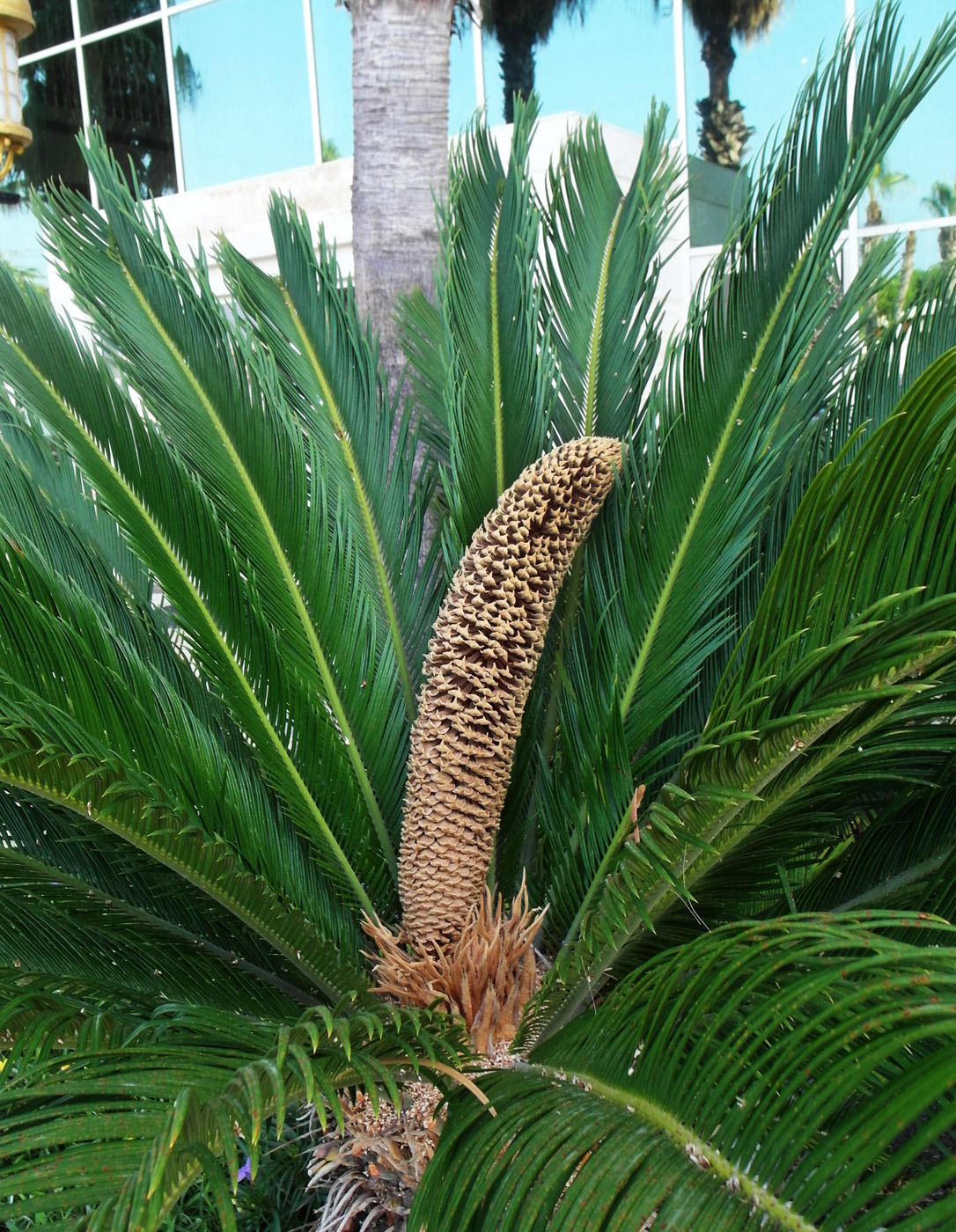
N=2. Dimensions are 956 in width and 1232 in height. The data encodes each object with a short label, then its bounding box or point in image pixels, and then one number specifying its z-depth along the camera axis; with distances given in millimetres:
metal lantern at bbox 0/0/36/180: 3160
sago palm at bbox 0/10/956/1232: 1255
